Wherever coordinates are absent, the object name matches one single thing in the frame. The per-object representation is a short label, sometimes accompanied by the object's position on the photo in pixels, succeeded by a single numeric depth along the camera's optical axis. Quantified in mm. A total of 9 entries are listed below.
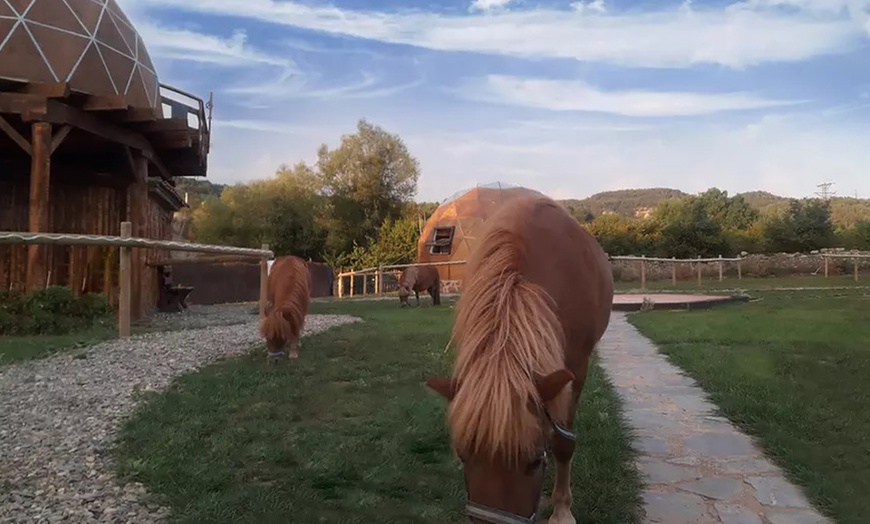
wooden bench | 14664
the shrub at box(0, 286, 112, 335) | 8680
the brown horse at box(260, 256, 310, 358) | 7016
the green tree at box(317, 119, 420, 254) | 37312
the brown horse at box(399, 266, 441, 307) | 15719
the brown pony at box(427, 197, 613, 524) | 2000
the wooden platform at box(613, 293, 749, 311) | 13859
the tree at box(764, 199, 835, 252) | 33844
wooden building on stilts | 9703
